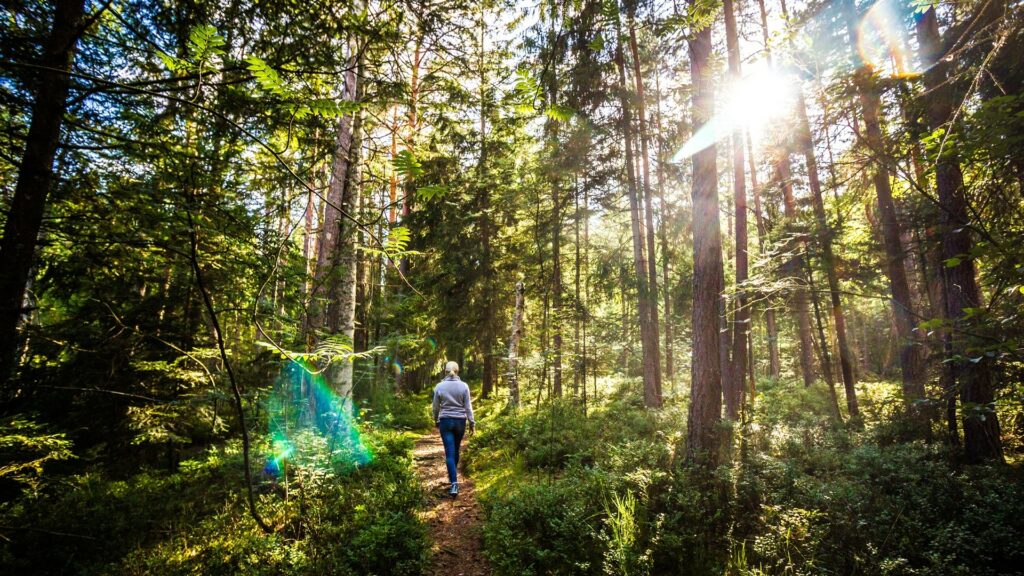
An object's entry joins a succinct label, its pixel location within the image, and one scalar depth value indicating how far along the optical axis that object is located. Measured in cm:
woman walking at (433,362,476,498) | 702
